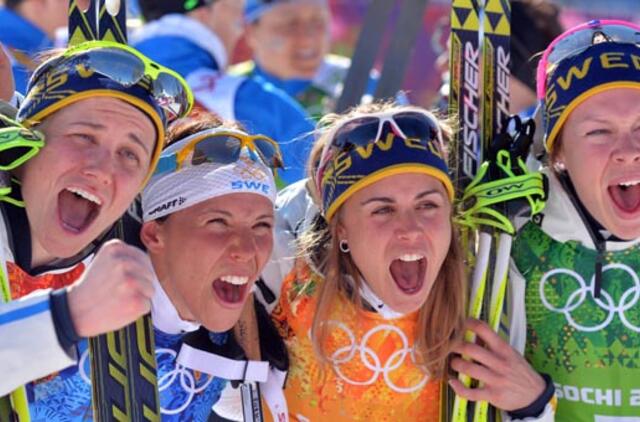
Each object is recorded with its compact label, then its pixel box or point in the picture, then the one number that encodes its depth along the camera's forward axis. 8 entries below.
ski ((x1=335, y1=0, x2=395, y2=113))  11.23
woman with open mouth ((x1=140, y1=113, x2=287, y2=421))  7.23
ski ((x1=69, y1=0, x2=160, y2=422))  6.87
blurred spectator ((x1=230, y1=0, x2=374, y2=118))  14.76
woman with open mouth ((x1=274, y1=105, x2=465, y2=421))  7.44
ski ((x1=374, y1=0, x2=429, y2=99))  11.47
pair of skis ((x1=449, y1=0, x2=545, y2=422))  7.61
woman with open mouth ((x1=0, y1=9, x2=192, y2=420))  6.44
